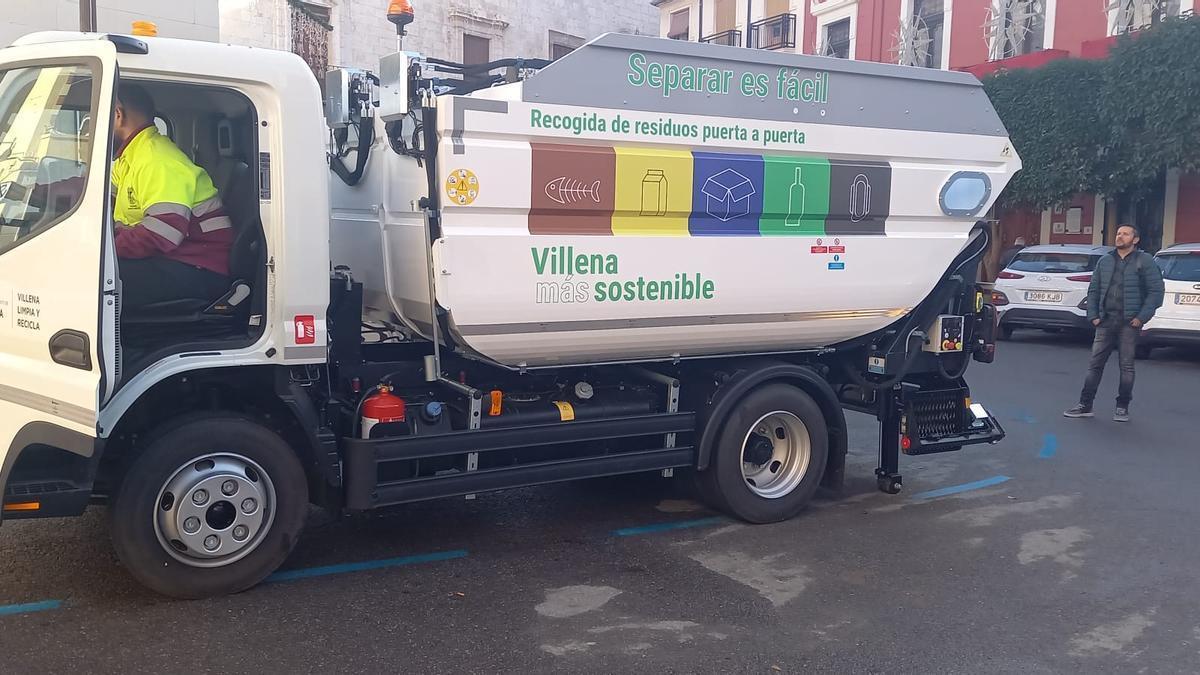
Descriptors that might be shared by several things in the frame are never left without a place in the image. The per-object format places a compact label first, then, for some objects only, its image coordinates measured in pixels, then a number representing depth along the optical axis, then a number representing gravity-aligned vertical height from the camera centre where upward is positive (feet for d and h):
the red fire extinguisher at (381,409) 16.01 -2.64
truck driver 14.30 +0.30
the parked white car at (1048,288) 49.88 -1.62
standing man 30.60 -1.43
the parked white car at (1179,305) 42.27 -1.92
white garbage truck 13.79 -0.67
